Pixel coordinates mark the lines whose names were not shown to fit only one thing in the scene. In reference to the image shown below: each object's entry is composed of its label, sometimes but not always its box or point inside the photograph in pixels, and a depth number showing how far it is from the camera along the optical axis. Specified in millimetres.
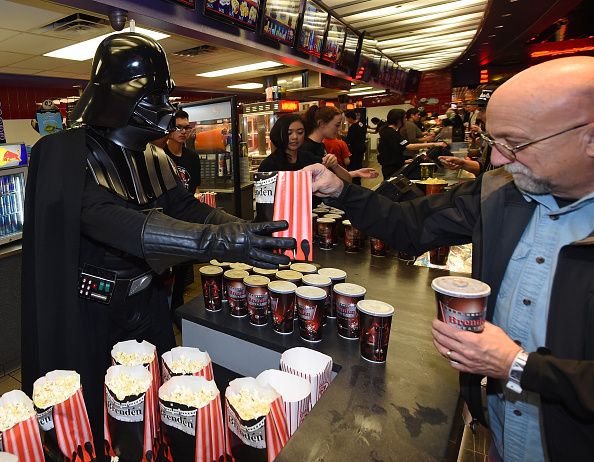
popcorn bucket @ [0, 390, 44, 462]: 744
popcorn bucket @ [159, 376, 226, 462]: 792
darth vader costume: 1275
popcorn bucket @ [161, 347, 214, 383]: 972
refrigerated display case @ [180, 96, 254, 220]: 4496
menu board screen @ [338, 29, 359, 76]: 6758
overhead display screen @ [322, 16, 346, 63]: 6004
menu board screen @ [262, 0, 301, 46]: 4451
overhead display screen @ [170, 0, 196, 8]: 3294
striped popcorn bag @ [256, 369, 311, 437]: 912
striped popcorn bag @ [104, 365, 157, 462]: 845
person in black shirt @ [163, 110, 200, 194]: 3660
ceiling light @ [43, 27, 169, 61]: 5719
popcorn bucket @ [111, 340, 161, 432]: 970
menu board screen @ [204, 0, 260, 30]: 3604
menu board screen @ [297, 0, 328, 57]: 5195
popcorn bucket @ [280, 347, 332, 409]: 1039
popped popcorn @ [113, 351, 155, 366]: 1004
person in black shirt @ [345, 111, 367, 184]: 6796
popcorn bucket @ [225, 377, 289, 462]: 795
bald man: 877
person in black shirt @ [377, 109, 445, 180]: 6031
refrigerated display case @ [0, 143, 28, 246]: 3016
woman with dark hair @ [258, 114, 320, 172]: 3307
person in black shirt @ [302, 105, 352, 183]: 3707
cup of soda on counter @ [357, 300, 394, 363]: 1176
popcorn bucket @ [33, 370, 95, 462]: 829
